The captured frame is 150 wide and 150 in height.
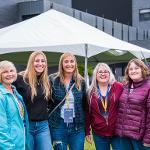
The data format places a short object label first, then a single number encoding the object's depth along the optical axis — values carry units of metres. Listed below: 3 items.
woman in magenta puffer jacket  5.42
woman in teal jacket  4.55
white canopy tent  8.02
